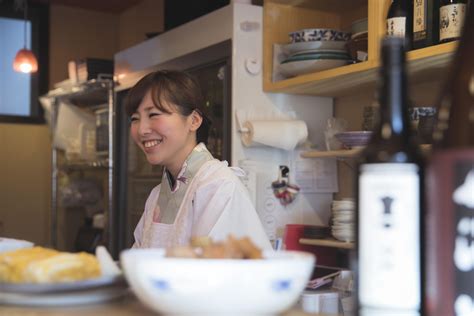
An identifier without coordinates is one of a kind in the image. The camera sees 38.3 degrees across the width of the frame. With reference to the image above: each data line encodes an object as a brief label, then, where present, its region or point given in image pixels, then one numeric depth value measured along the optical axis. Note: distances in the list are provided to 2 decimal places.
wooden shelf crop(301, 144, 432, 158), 2.44
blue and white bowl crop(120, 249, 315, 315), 0.65
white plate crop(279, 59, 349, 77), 2.52
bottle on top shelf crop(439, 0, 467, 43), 1.93
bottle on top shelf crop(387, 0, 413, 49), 2.09
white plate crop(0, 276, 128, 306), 0.81
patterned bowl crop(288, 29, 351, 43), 2.57
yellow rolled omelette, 0.83
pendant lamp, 4.03
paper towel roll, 2.66
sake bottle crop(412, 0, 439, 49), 2.02
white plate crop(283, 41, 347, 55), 2.54
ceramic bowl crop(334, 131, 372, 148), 2.40
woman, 1.77
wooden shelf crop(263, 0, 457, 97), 2.19
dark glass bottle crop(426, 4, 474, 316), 0.61
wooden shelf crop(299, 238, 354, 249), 2.45
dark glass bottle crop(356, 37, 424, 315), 0.64
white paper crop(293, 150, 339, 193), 2.86
